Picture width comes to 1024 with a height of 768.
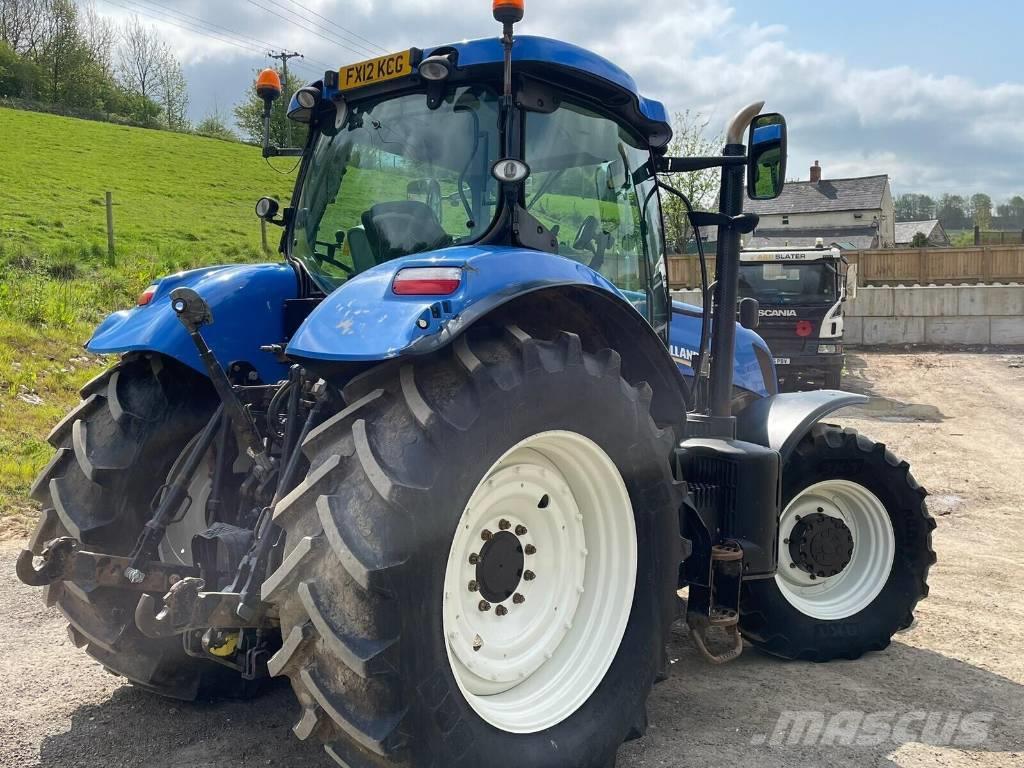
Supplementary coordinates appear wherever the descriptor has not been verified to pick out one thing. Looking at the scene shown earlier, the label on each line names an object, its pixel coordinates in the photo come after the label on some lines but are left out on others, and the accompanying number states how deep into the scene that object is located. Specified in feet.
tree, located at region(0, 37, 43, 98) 173.47
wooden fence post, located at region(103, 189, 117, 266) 54.08
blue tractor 7.82
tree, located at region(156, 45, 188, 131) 197.65
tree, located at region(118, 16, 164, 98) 202.07
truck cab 49.78
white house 188.24
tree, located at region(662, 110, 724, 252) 84.90
